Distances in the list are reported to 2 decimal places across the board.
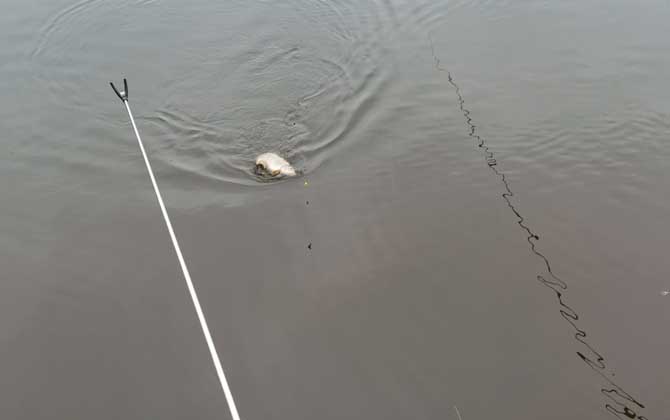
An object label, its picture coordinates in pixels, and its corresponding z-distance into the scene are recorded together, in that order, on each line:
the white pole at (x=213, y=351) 3.34
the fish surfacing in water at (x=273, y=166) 6.47
